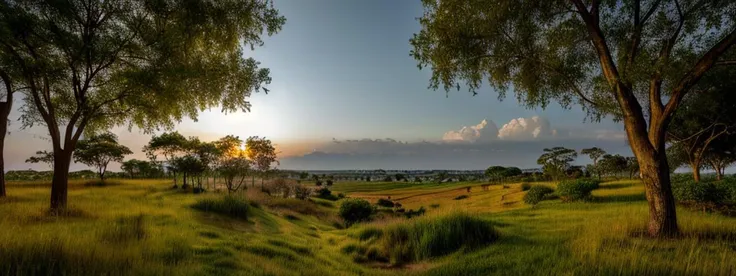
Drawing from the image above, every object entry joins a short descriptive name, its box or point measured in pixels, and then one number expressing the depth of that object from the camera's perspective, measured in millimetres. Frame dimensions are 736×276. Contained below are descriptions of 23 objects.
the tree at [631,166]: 78431
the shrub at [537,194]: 31938
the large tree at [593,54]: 10844
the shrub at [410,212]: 43325
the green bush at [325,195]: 60438
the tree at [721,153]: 33656
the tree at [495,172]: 105938
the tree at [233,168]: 40719
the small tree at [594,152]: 87156
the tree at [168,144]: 44562
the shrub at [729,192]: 18844
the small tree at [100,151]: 48344
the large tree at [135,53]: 13789
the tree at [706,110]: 22297
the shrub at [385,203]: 58138
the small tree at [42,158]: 58659
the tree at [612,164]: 83750
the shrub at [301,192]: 46781
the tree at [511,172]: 104062
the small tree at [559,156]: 77462
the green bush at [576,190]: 27656
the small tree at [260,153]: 44312
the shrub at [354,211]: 33188
